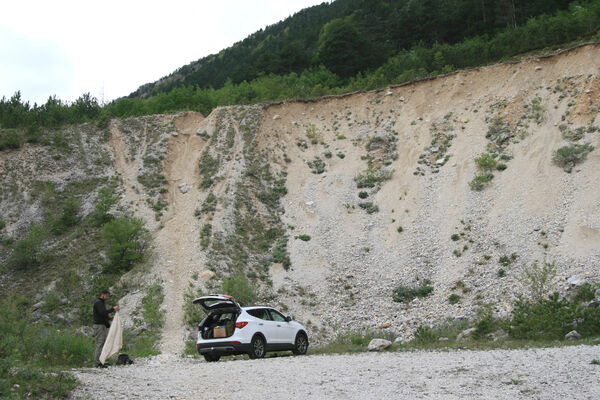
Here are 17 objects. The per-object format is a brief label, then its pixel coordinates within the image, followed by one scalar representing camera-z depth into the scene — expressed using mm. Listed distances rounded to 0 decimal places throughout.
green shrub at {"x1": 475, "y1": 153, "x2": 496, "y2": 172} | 24109
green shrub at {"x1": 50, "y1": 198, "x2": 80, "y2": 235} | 23344
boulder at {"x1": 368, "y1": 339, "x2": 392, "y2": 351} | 13211
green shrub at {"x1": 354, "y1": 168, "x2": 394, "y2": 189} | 26875
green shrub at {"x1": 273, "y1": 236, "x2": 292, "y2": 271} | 22038
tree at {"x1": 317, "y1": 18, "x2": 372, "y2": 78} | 43031
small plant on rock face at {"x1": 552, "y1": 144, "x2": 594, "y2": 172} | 21797
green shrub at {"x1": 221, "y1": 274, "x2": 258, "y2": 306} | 18266
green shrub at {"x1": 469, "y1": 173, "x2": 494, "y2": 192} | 23219
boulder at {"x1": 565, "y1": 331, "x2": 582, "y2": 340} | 12477
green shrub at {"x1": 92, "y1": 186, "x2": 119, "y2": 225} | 23922
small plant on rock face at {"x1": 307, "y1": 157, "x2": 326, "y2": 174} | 28672
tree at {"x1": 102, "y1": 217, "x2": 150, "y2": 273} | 20703
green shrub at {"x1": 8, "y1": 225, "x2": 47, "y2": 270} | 20859
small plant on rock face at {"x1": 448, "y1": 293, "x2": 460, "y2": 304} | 17634
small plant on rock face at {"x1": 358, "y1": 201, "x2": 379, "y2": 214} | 24938
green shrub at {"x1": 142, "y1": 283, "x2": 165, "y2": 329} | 17308
